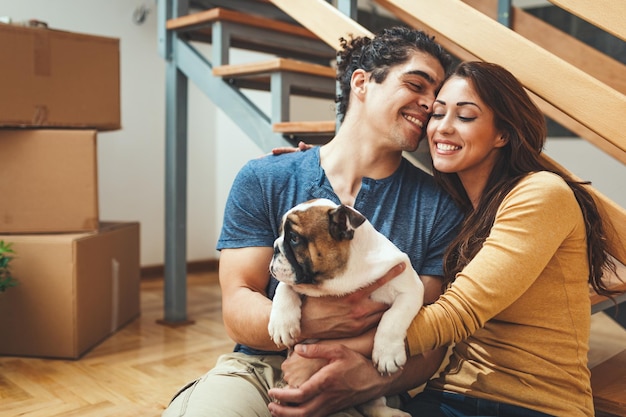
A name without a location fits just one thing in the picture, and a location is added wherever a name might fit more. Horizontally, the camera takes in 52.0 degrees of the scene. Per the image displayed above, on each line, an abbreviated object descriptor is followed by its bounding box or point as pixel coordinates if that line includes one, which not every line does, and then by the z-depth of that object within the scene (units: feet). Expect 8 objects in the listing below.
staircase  4.83
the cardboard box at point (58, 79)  8.35
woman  4.18
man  4.47
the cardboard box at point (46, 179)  8.58
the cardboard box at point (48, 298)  8.46
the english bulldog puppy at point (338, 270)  4.17
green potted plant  8.10
